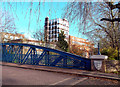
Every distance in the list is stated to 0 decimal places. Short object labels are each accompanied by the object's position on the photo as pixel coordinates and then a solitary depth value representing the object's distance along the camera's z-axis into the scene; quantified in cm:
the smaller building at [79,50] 1905
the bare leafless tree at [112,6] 414
